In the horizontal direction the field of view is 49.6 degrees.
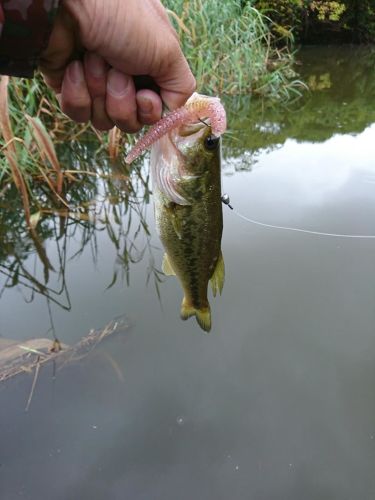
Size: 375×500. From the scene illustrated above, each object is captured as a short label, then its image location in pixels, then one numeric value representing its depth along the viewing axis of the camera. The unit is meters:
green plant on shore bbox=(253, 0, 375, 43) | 4.02
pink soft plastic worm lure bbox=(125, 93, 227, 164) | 0.25
